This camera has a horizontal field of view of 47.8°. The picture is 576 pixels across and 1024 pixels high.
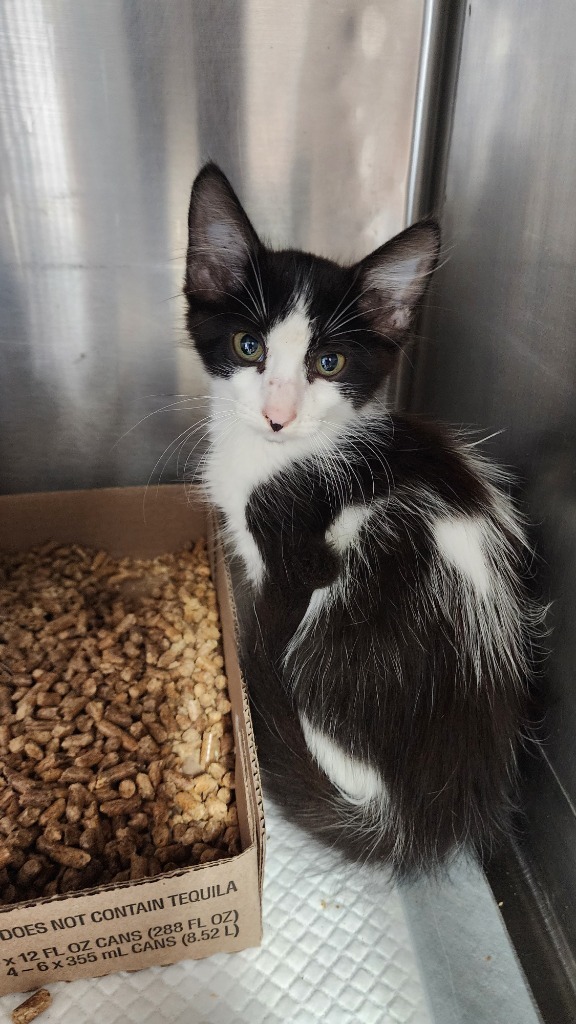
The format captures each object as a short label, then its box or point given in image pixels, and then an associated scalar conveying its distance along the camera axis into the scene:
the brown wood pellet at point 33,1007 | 0.22
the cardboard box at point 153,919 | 0.20
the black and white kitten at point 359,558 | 0.23
